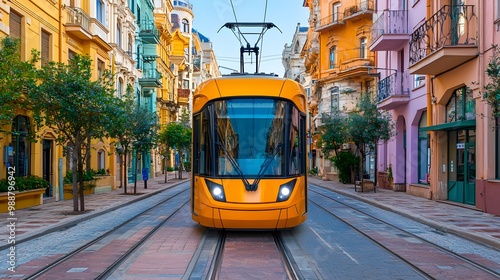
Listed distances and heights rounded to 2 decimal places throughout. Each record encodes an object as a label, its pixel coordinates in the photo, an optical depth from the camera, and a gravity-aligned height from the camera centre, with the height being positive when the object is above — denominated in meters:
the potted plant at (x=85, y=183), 22.85 -1.91
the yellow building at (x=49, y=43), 18.64 +4.31
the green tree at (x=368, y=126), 25.23 +0.82
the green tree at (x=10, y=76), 13.03 +1.78
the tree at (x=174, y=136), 39.72 +0.51
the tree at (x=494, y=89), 11.07 +1.18
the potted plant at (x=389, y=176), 28.20 -1.85
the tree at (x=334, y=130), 29.58 +0.74
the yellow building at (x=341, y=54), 38.91 +7.18
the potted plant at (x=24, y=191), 16.35 -1.66
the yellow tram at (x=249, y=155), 10.49 -0.26
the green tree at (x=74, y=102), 15.50 +1.23
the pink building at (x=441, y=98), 16.70 +1.92
